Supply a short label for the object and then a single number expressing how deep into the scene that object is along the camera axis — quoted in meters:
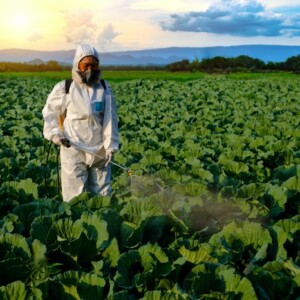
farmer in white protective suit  3.60
